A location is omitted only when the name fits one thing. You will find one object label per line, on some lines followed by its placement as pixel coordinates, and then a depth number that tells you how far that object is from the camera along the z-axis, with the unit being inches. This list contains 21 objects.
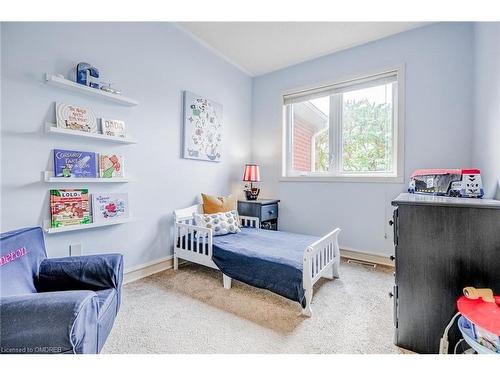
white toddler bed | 66.8
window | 108.0
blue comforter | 67.6
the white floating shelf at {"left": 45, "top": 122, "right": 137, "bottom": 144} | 66.7
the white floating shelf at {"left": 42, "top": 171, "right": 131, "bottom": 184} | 66.9
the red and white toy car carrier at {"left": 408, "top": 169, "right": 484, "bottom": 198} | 61.0
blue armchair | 33.1
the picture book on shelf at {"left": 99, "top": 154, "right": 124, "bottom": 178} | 79.1
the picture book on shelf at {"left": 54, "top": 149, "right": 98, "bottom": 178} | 69.6
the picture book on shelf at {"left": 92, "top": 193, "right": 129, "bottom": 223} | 78.0
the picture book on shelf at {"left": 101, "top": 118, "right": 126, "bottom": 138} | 78.9
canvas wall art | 107.7
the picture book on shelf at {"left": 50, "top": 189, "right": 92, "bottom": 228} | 69.1
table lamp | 129.7
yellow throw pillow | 109.4
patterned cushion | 99.8
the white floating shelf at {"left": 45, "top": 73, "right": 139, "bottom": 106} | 66.3
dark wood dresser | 45.0
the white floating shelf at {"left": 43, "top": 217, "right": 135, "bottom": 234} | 67.4
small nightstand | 121.6
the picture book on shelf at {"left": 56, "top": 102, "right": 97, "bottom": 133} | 69.4
